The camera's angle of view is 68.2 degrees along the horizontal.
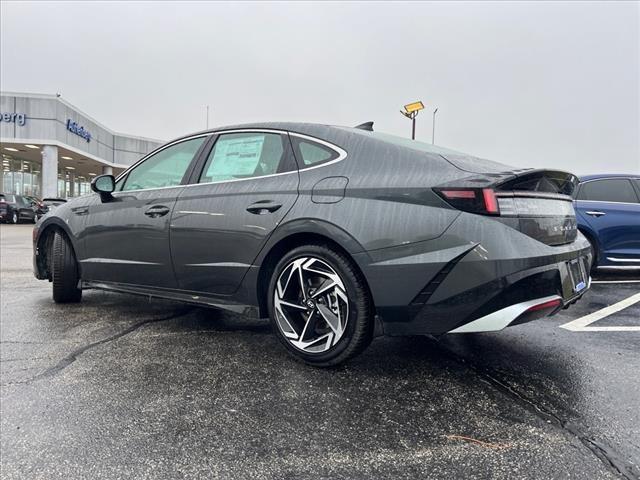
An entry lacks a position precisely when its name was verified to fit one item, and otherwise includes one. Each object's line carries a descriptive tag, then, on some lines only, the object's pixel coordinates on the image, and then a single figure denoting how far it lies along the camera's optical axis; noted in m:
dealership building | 26.84
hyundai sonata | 2.34
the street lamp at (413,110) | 14.22
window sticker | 3.25
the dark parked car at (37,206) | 23.98
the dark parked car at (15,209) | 22.16
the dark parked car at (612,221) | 5.88
